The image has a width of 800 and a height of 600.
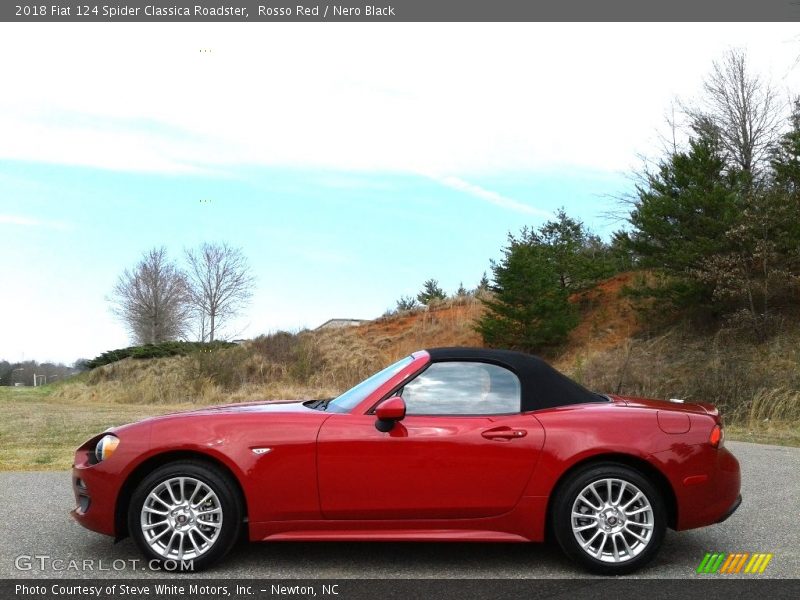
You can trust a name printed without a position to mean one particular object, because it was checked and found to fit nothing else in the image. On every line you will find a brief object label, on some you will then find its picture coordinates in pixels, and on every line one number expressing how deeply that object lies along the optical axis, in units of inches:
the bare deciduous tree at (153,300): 1839.3
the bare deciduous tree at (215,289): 1700.3
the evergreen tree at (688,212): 988.6
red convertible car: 183.0
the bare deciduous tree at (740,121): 1363.2
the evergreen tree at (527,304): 1204.5
